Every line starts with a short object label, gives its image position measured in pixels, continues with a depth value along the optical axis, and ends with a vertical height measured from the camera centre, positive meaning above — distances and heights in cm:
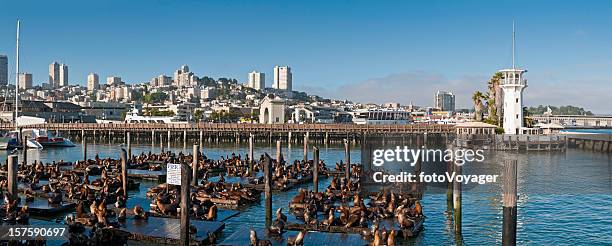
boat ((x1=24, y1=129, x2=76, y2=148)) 5559 -146
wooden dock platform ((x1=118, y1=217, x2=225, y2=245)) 1588 -303
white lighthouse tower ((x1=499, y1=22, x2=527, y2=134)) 5384 +301
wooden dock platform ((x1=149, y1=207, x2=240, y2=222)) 1873 -313
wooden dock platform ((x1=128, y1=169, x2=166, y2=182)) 3041 -266
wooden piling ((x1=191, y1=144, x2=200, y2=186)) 2633 -196
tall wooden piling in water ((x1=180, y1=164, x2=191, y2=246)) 1358 -183
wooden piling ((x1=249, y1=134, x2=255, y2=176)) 3194 -202
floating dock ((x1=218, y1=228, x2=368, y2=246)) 1541 -312
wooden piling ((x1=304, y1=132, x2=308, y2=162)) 3833 -133
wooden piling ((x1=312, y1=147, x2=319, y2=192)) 2492 -185
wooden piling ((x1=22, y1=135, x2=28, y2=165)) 3853 -159
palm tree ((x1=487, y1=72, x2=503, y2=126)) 6123 +308
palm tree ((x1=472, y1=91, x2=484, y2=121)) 6331 +278
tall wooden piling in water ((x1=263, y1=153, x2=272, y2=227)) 1941 -211
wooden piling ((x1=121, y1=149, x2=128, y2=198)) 2359 -191
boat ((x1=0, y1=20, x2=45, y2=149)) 5156 -151
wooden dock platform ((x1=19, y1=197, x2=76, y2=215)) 1970 -289
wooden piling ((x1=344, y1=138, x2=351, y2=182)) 2899 -197
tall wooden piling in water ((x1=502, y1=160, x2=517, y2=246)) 1092 -146
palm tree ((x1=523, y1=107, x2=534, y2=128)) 5938 +81
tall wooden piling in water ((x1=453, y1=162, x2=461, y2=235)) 1759 -244
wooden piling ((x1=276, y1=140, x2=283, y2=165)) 3348 -160
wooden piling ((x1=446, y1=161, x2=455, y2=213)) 2189 -276
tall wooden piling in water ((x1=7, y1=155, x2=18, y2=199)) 2012 -178
